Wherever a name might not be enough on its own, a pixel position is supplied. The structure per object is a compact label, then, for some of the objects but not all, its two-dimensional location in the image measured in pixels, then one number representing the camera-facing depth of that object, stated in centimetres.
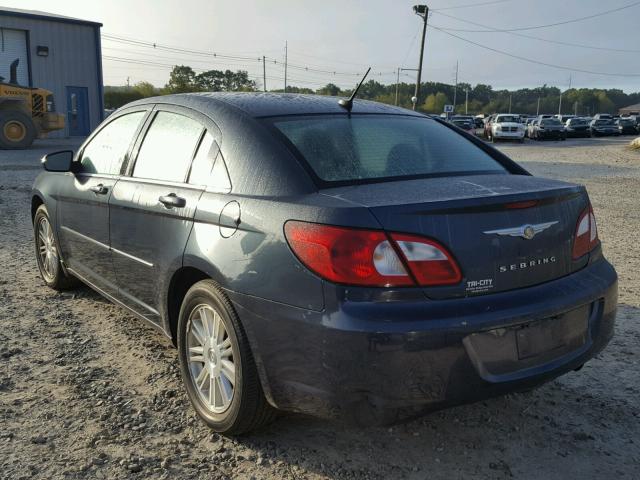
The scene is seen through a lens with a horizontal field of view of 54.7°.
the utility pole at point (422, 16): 4677
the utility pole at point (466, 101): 11830
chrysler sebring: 229
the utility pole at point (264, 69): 8303
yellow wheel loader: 2222
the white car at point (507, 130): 3716
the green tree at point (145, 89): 5998
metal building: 3173
